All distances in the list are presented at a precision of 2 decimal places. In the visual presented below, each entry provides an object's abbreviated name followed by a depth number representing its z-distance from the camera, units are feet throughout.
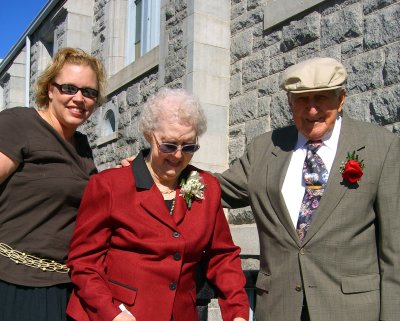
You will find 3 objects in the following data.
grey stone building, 15.31
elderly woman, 7.99
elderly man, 8.52
